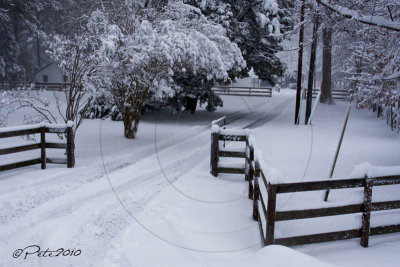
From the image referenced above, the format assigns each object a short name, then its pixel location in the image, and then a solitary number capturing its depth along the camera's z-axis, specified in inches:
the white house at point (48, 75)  2167.8
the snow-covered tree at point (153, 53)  477.7
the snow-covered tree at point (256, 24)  814.5
